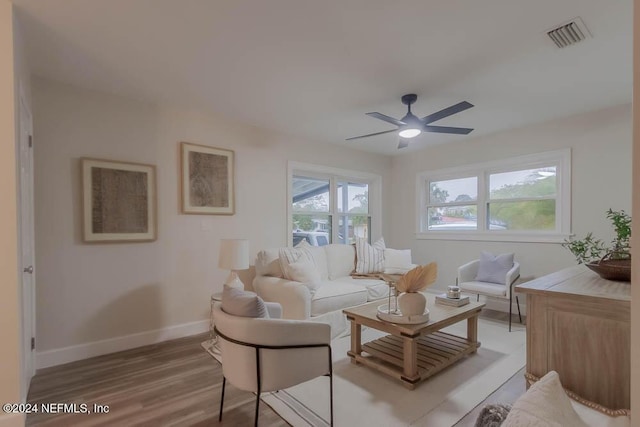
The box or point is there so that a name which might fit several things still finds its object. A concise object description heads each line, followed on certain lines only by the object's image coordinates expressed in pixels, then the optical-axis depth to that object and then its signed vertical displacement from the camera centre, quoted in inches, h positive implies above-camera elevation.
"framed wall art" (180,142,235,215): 132.9 +13.7
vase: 93.0 -28.9
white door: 78.6 -9.6
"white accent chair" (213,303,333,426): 64.3 -30.7
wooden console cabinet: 48.7 -22.0
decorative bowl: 61.2 -12.7
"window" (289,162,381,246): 180.2 +3.2
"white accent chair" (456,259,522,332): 140.0 -37.2
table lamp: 118.6 -18.5
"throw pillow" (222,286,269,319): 66.1 -20.8
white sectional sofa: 119.0 -34.6
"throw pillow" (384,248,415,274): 165.4 -28.9
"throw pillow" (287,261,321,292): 124.0 -26.6
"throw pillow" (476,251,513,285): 151.0 -30.1
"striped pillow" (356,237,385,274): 165.3 -26.9
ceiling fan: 104.8 +32.0
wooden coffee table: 88.5 -47.3
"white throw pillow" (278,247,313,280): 130.0 -21.0
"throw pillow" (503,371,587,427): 29.5 -20.7
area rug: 74.6 -51.2
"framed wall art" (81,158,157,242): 110.7 +3.6
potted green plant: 61.8 -10.9
